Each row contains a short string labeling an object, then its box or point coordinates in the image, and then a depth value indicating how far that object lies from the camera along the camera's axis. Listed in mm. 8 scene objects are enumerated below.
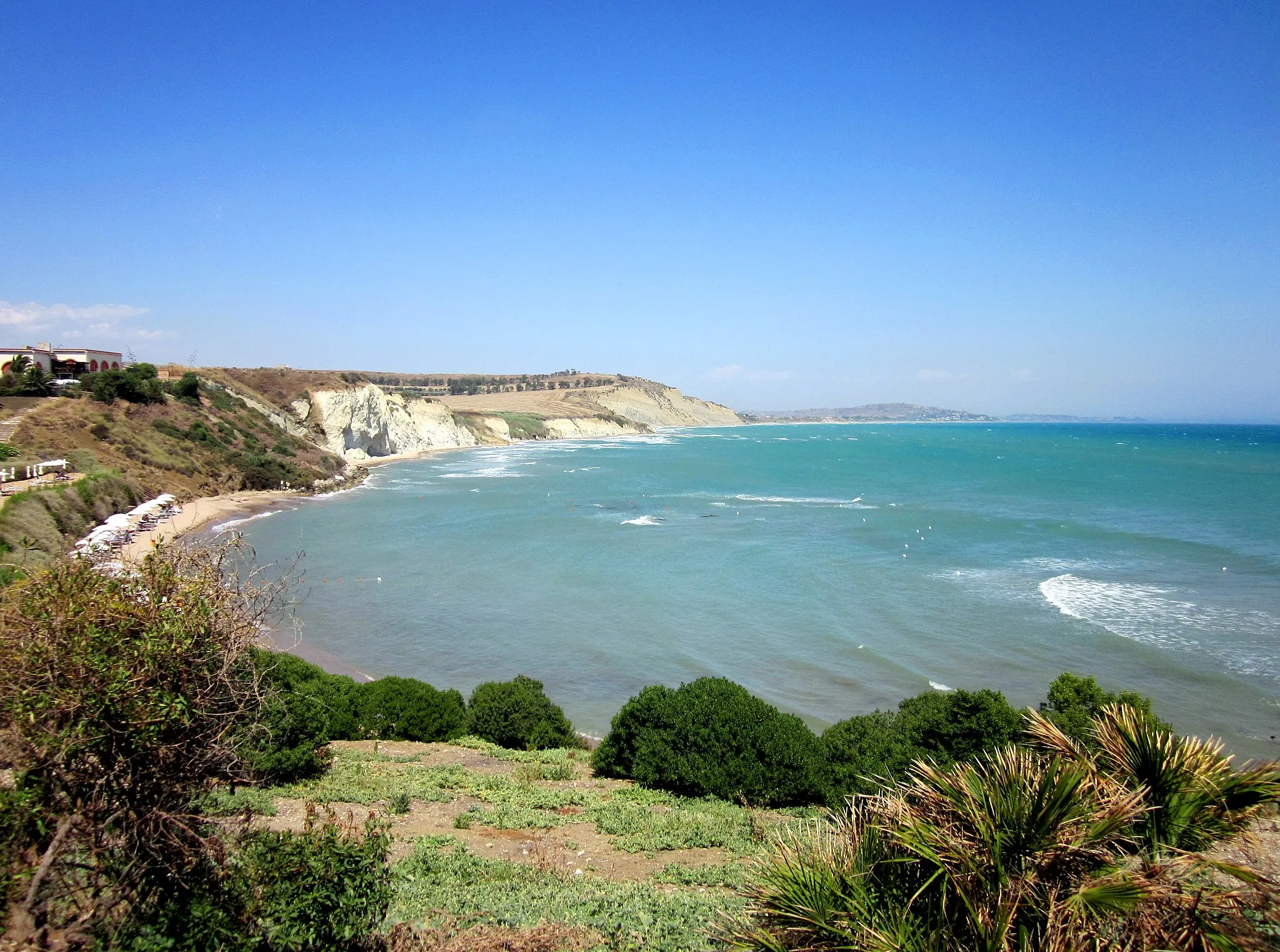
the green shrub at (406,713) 14172
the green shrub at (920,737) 10875
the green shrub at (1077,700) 11703
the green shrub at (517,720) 14430
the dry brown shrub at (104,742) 4551
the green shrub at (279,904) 4645
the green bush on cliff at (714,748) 10859
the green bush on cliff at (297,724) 10117
